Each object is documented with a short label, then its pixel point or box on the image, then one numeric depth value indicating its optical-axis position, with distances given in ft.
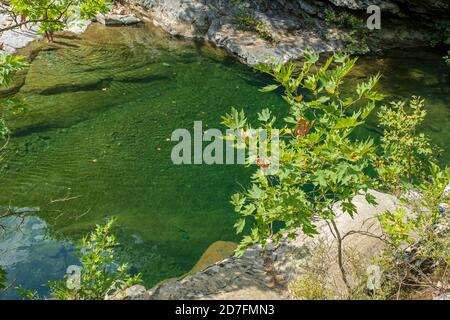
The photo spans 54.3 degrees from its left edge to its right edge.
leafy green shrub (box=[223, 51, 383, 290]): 11.94
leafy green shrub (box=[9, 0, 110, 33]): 16.03
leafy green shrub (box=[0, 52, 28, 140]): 13.03
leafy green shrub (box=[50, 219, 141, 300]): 14.37
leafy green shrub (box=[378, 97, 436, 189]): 20.81
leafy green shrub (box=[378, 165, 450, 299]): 13.23
